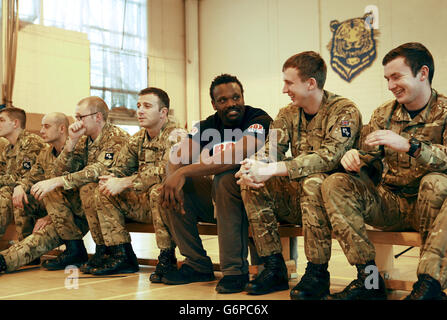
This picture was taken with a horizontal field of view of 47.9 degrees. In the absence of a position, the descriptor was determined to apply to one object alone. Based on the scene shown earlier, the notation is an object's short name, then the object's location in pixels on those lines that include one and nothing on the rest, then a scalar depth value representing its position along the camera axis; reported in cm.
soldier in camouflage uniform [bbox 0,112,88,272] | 325
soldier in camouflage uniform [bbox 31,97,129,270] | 329
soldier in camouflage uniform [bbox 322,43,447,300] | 189
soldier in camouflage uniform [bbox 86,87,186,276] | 300
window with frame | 927
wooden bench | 215
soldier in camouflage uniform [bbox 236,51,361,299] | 214
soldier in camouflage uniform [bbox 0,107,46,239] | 376
